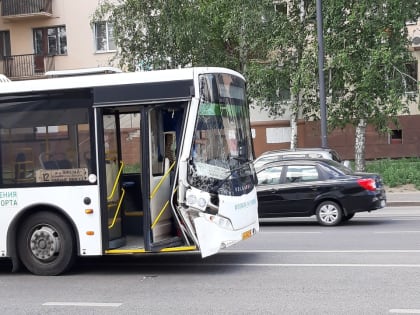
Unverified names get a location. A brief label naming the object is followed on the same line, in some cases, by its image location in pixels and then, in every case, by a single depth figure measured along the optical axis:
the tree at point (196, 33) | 24.58
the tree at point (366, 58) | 22.69
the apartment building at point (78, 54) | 32.81
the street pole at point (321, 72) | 21.17
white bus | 9.05
